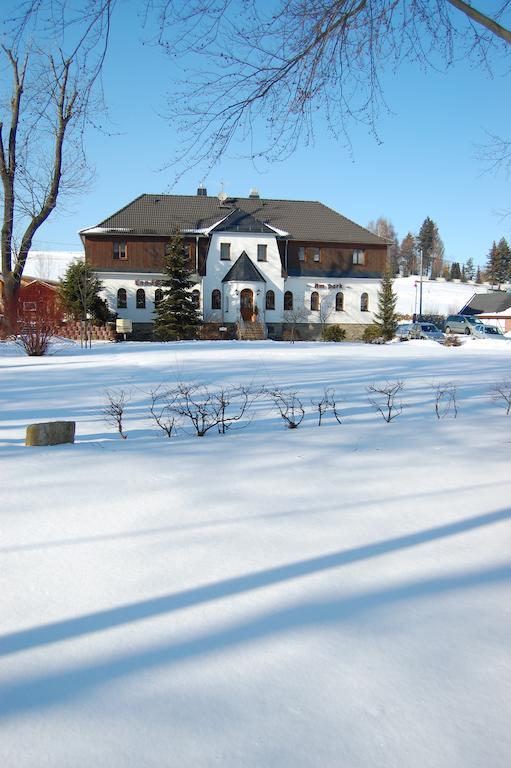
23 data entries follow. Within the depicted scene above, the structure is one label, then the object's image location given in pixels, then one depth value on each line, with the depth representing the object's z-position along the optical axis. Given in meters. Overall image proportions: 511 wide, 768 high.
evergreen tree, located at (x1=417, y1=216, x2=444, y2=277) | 140.12
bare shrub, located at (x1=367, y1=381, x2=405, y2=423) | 7.58
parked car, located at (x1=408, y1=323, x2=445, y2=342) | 38.81
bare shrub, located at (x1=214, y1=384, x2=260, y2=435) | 6.60
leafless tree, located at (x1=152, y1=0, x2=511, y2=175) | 5.64
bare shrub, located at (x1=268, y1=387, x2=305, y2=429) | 6.61
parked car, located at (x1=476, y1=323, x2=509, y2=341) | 39.84
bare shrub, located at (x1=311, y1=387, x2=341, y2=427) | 7.08
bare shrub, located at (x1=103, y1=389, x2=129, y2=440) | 6.29
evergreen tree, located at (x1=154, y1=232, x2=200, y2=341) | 35.72
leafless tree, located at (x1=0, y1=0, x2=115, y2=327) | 23.73
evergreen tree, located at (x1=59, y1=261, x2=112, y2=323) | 34.16
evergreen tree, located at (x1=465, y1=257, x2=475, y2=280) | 137.88
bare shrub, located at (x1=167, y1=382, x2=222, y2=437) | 6.39
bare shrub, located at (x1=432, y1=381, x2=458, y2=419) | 7.70
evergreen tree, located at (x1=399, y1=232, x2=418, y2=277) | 139.25
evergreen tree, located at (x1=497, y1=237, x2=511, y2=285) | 113.38
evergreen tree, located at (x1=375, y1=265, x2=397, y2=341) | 42.56
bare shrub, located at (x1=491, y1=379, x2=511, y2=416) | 8.33
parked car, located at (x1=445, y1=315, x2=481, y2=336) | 45.22
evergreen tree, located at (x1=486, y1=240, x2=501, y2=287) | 112.94
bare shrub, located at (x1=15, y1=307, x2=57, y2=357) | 18.19
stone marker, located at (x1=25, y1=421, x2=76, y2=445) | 5.53
